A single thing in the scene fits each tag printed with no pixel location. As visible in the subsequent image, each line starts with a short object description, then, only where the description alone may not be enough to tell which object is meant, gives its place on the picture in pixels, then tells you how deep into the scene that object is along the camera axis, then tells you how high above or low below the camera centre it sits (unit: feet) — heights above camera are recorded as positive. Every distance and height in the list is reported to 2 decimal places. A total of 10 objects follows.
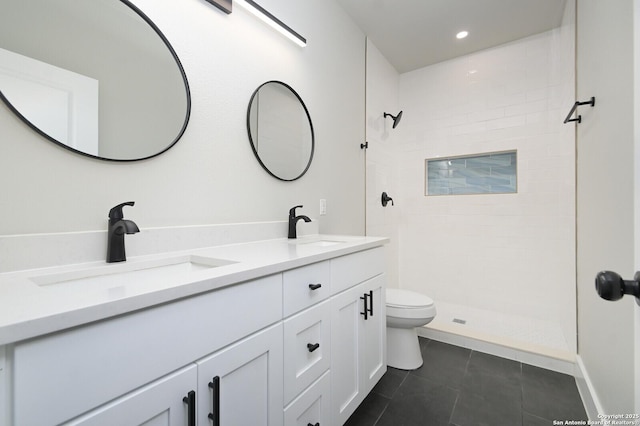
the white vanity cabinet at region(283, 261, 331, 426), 3.10 -1.58
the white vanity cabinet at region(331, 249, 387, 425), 3.92 -1.86
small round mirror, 4.93 +1.57
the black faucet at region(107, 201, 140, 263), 2.94 -0.24
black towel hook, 4.58 +1.86
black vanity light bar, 4.65 +3.39
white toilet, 5.99 -2.47
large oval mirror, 2.66 +1.49
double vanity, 1.52 -0.96
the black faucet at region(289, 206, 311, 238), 5.29 -0.19
